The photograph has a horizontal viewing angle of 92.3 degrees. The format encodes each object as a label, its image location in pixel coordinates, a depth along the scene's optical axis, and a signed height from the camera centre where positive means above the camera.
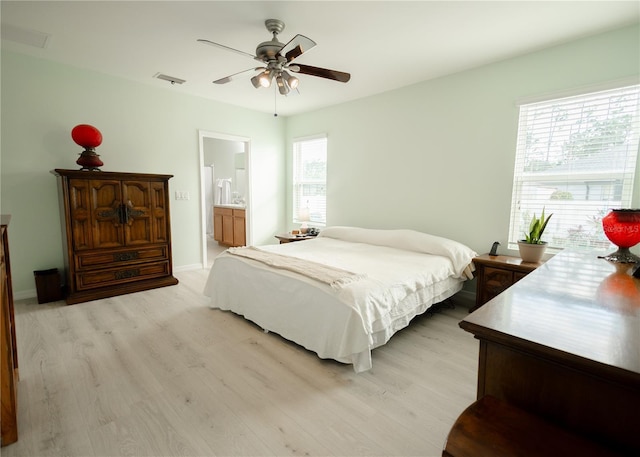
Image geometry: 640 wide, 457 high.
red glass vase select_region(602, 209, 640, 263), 1.77 -0.19
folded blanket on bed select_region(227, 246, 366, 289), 2.24 -0.60
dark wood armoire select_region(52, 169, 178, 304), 3.19 -0.46
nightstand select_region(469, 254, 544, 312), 2.71 -0.69
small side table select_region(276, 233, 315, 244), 4.56 -0.66
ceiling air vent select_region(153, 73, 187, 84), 3.61 +1.36
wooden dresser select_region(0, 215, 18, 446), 1.39 -0.86
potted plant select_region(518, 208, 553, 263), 2.74 -0.41
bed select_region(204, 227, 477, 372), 2.07 -0.73
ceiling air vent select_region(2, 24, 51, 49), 2.61 +1.35
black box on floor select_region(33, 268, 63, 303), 3.20 -1.00
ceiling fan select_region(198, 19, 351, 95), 2.34 +1.01
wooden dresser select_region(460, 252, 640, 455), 0.75 -0.40
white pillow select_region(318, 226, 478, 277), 3.03 -0.52
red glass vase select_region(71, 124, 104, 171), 3.20 +0.51
